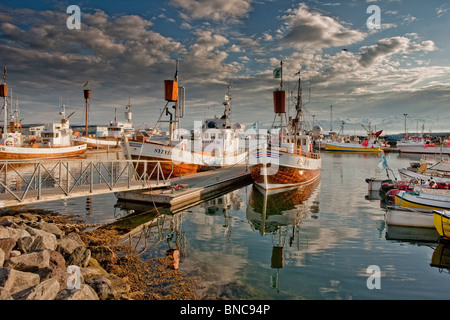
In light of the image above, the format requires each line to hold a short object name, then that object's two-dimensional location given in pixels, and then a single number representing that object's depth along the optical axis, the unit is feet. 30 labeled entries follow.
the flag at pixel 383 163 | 67.82
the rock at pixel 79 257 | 26.66
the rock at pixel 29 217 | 42.29
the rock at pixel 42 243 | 26.89
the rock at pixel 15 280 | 18.73
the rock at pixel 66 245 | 28.43
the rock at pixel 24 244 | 26.27
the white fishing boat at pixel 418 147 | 236.02
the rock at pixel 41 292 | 17.67
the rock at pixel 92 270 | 24.22
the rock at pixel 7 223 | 32.01
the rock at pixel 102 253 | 29.99
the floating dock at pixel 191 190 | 54.90
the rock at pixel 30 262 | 22.39
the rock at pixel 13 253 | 24.43
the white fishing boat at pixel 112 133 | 210.06
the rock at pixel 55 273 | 21.54
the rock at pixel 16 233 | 27.70
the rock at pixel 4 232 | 26.60
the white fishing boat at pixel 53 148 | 120.13
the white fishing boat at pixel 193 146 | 71.61
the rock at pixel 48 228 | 33.88
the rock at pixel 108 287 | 21.62
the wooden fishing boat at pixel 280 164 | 67.82
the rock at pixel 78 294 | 18.45
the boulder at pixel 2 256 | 21.99
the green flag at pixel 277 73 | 73.60
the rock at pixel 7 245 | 24.31
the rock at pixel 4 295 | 16.76
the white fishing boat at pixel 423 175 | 64.69
